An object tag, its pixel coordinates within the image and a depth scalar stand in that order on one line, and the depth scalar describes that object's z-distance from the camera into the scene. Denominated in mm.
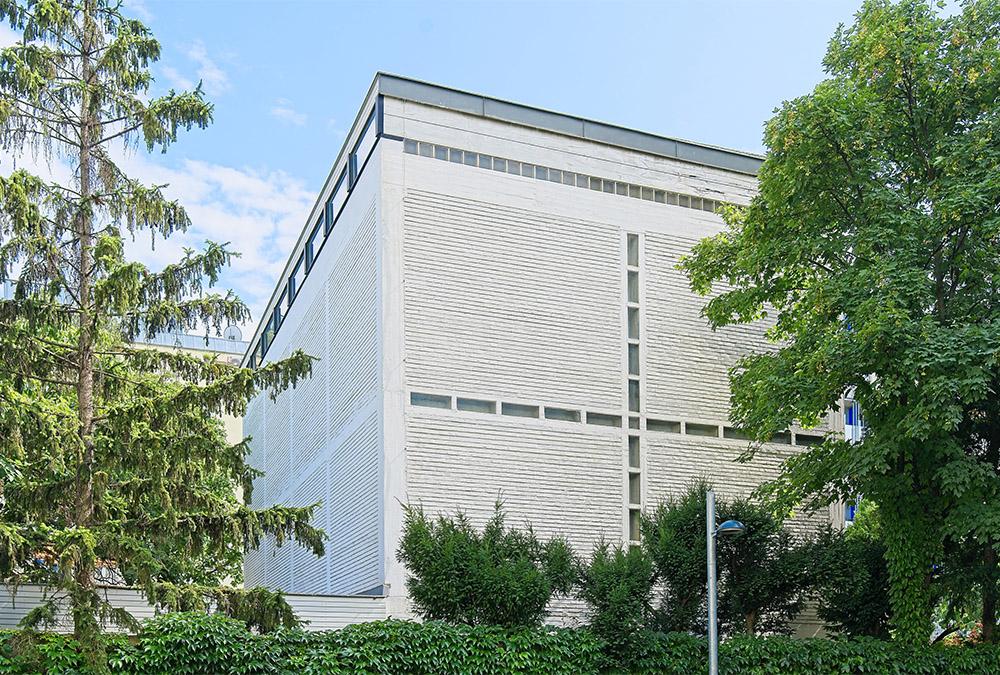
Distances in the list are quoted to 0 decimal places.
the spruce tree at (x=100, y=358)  18641
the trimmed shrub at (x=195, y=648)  19750
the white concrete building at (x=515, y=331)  29562
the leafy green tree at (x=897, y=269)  23984
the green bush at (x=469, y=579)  23312
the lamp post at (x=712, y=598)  21781
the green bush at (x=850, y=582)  27625
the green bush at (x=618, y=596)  23891
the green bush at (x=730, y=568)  26578
